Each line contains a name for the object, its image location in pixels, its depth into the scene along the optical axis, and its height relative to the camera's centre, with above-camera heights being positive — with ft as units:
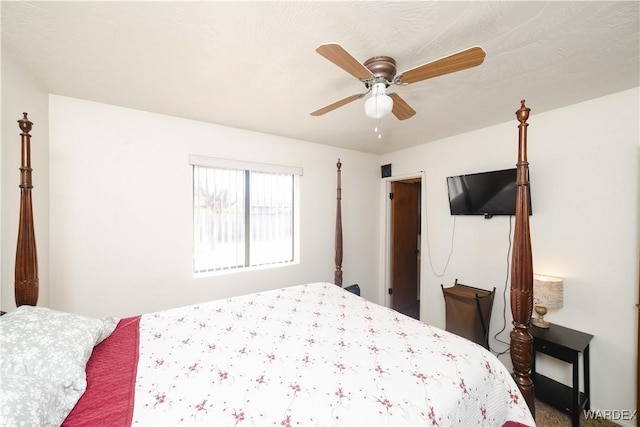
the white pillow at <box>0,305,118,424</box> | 2.72 -1.69
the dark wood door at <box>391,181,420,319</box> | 12.44 -1.74
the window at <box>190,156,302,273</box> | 8.55 -0.08
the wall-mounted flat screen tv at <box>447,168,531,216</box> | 7.77 +0.67
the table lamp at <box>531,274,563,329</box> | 6.54 -2.21
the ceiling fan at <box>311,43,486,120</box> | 3.46 +2.24
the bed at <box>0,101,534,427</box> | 2.81 -2.31
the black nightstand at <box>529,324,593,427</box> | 5.85 -3.63
